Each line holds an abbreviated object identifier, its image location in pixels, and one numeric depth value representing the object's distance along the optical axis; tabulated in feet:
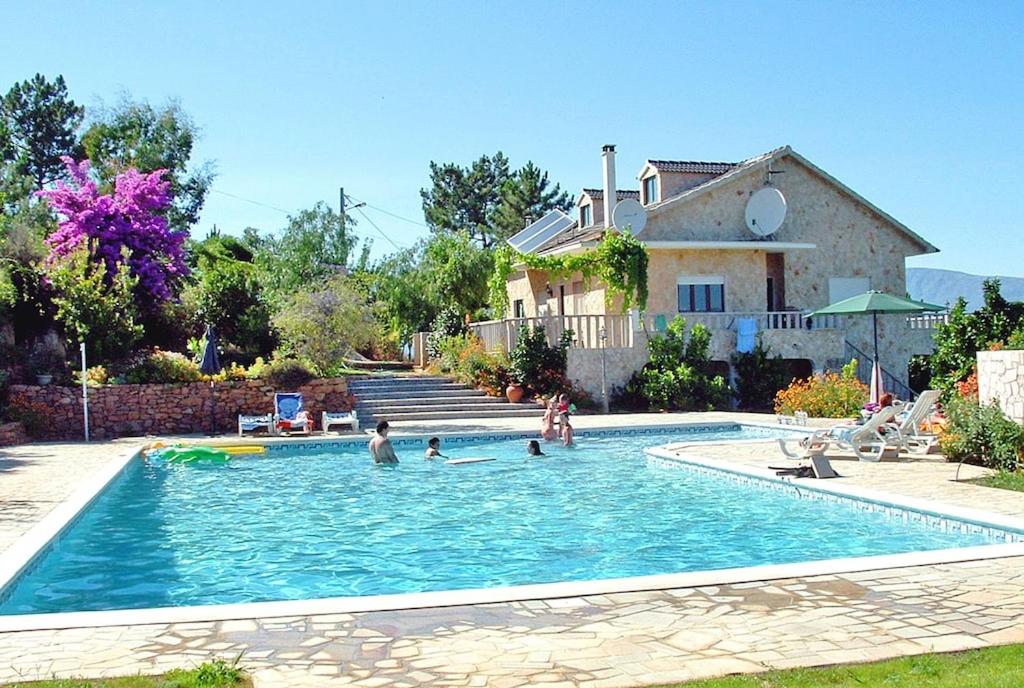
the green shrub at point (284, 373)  76.13
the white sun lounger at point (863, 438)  47.01
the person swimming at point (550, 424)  64.95
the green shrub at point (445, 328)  111.65
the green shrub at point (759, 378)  90.53
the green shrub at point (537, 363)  87.51
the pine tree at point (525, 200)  205.36
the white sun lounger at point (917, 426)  47.62
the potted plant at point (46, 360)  72.59
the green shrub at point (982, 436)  40.96
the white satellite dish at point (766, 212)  101.35
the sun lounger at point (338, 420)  70.85
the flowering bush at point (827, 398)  73.46
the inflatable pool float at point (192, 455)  59.06
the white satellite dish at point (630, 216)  94.22
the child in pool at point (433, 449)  57.57
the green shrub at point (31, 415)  66.33
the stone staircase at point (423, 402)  81.71
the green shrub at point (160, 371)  72.54
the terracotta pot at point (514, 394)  86.20
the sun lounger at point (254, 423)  69.56
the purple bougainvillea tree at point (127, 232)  86.22
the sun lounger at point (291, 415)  69.51
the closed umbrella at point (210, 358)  75.15
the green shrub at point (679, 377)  85.35
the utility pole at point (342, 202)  151.31
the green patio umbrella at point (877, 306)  67.72
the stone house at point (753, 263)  93.50
